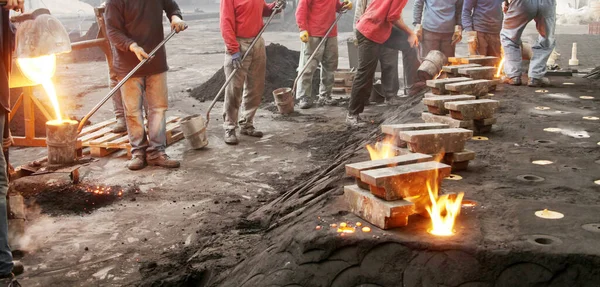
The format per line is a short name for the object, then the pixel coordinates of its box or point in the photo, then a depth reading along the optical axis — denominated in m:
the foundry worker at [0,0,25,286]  3.56
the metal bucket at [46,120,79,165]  6.31
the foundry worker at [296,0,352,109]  9.87
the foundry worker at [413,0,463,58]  8.98
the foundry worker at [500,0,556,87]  8.24
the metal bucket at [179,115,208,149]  7.46
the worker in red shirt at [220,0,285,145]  7.63
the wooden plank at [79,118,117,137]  7.87
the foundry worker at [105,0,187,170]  6.58
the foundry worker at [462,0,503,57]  9.00
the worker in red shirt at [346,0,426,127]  7.87
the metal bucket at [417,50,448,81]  8.69
